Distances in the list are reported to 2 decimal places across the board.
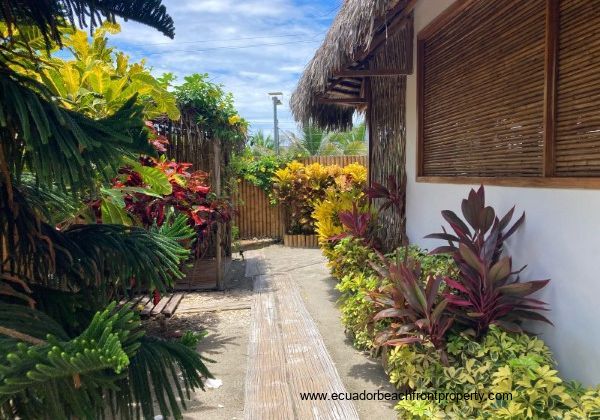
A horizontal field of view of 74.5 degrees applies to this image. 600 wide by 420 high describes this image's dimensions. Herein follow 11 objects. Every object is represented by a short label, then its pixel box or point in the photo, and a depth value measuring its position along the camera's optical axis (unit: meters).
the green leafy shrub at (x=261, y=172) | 9.55
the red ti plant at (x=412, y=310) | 2.20
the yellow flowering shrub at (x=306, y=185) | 9.04
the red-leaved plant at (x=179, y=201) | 3.48
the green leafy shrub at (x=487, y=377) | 1.62
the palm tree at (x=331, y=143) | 17.88
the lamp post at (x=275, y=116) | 15.65
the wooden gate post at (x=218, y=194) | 5.34
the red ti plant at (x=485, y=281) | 2.15
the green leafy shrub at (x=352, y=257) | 4.10
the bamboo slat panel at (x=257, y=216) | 9.69
